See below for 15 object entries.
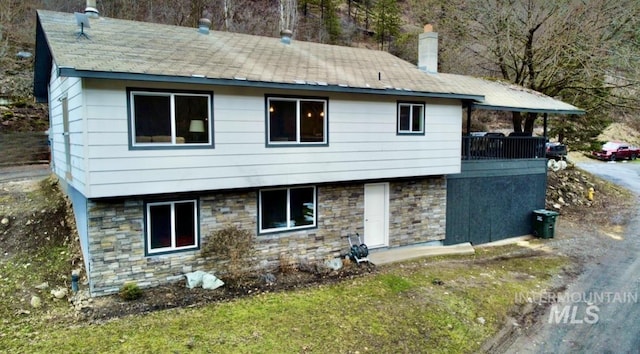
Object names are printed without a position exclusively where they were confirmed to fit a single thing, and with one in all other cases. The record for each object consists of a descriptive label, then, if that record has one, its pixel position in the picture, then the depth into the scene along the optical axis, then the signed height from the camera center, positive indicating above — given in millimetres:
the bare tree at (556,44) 18234 +4864
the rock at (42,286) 7871 -2959
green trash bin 14172 -3015
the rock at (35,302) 7258 -3044
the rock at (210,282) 8356 -3059
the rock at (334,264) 10008 -3180
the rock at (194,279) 8320 -2975
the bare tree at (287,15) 22781 +7572
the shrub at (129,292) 7633 -2983
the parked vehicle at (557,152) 24531 -666
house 7535 -53
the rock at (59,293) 7649 -3023
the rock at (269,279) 8878 -3190
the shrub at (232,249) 8758 -2484
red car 36812 -1021
